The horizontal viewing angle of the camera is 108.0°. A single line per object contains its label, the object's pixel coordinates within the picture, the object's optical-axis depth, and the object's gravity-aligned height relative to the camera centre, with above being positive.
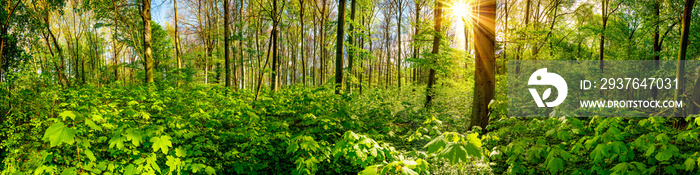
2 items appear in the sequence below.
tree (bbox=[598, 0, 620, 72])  15.27 +3.97
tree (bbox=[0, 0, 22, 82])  7.52 +2.04
